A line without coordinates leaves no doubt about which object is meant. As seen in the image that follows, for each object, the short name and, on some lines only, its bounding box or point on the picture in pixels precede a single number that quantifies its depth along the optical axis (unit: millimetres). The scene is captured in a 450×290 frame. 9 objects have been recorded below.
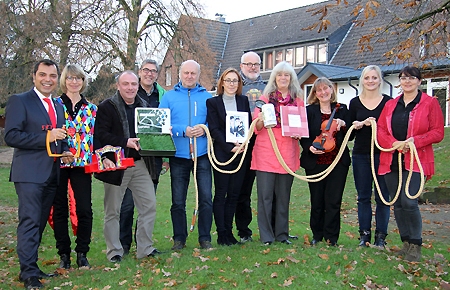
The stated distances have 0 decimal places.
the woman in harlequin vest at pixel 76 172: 5680
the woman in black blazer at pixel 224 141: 6082
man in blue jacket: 6078
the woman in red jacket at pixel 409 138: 5562
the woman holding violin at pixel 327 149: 6117
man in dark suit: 5129
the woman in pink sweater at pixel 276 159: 6133
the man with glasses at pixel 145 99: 6504
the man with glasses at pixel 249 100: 6562
